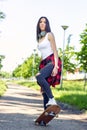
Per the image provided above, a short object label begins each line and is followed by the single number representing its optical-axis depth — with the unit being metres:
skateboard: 8.08
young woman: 8.23
